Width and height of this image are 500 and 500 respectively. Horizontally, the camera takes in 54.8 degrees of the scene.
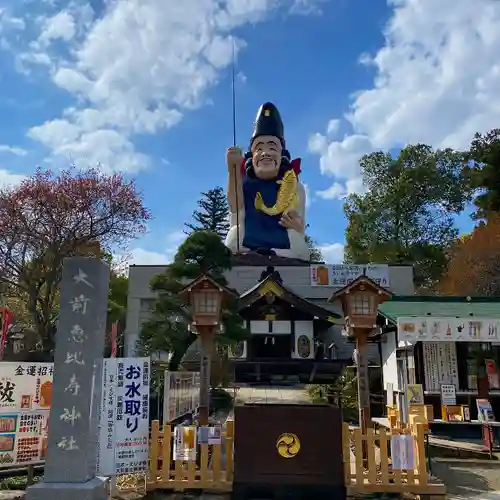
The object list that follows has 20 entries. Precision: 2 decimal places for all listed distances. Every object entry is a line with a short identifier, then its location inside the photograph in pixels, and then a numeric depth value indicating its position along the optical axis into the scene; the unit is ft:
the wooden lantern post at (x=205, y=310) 26.63
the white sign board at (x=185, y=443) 22.74
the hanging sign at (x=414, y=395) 29.91
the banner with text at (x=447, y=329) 38.93
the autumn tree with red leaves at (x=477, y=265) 86.58
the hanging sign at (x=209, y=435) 22.94
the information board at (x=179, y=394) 29.17
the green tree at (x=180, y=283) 44.01
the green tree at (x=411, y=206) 100.89
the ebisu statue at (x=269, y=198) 76.89
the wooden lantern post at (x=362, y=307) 27.35
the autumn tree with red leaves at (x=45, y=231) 51.49
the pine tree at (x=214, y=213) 155.22
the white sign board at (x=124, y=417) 21.86
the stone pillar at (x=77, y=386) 18.23
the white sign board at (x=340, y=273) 81.00
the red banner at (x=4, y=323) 26.61
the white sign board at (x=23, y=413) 22.33
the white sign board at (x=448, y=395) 39.86
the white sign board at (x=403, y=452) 22.33
